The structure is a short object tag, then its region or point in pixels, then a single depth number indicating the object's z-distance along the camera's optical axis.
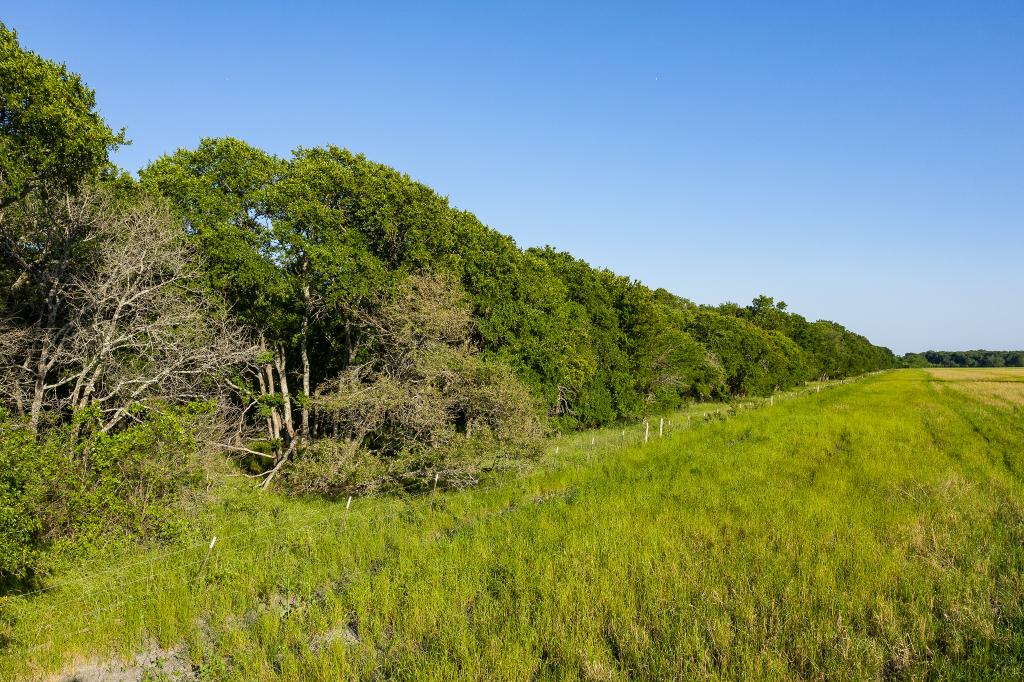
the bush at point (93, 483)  8.02
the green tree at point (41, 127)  10.41
